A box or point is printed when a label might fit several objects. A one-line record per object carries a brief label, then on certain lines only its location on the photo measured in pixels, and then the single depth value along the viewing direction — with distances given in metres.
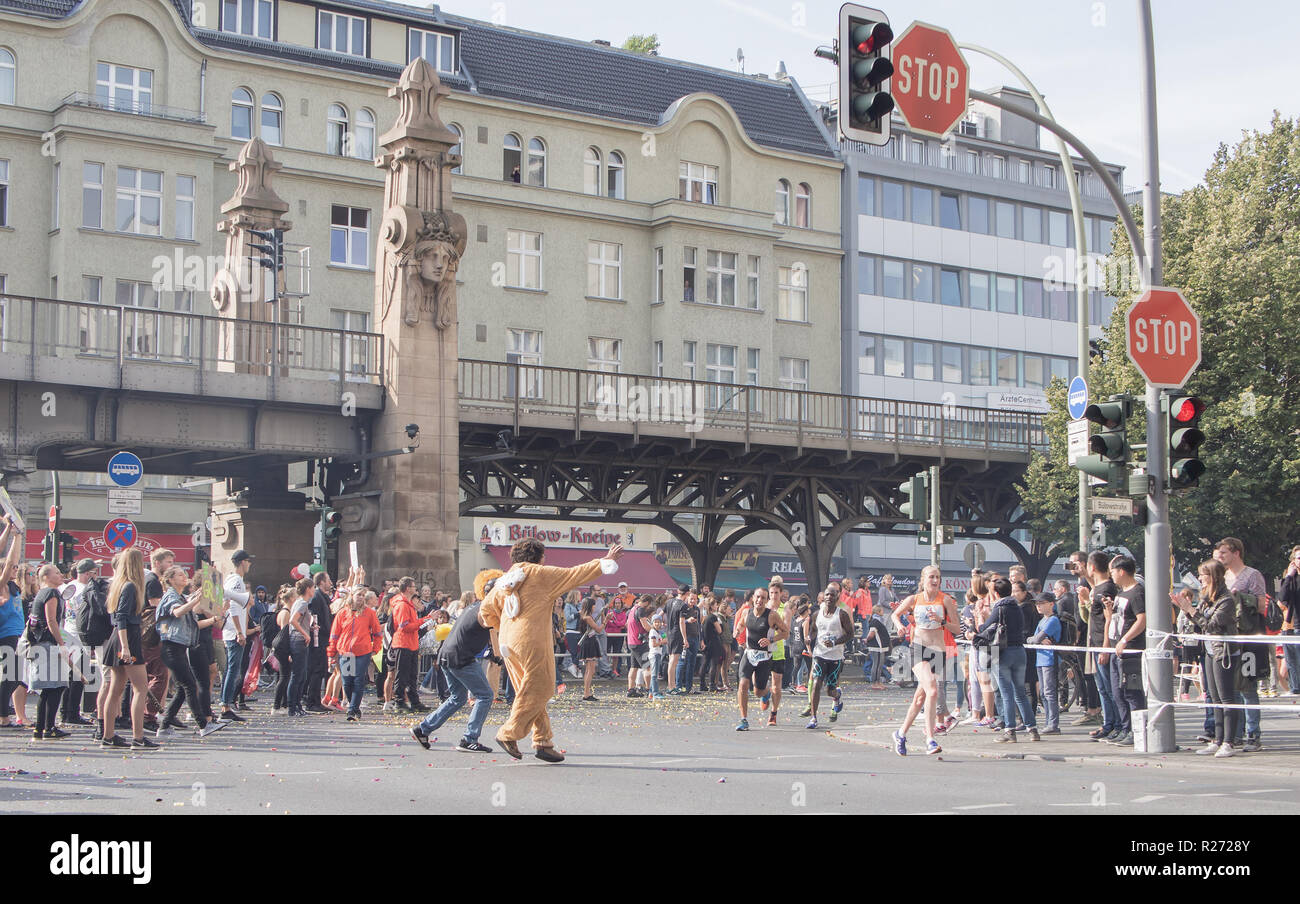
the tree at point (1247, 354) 32.84
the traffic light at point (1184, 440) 14.77
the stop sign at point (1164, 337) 14.90
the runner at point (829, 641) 18.66
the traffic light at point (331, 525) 28.83
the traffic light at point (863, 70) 11.59
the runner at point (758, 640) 18.92
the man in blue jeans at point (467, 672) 13.95
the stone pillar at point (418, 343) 30.33
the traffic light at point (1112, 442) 15.22
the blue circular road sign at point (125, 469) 26.77
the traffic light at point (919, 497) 23.86
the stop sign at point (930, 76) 12.45
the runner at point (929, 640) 14.64
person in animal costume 12.81
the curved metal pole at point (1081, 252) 24.50
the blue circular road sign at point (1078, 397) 21.11
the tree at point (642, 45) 65.06
